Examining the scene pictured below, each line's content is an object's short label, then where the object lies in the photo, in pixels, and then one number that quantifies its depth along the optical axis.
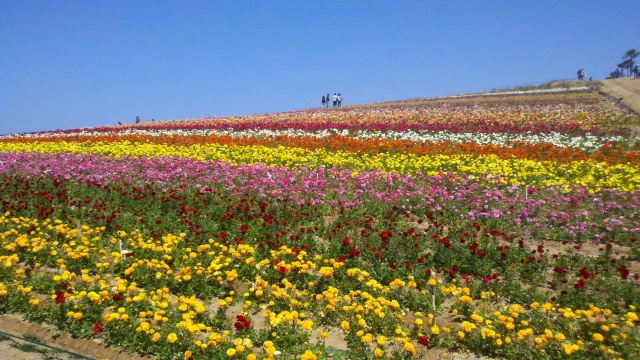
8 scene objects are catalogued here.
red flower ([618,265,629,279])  5.65
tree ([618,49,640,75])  82.63
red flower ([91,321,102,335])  4.80
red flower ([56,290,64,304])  5.19
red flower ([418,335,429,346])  4.35
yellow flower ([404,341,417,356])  4.33
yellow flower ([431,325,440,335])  4.72
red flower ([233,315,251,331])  4.67
